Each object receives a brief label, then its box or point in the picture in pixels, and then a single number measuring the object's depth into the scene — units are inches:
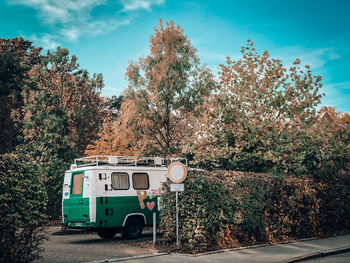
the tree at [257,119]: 679.1
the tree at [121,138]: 888.9
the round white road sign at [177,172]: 456.6
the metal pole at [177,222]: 457.1
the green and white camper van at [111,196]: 549.6
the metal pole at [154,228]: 508.1
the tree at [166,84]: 866.8
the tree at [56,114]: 1081.4
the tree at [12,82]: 987.9
